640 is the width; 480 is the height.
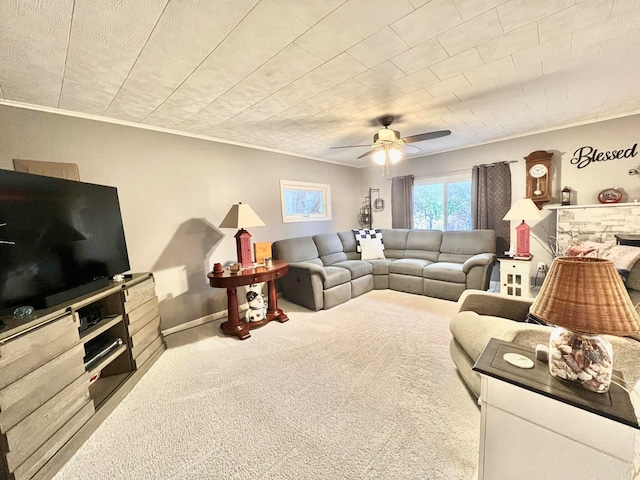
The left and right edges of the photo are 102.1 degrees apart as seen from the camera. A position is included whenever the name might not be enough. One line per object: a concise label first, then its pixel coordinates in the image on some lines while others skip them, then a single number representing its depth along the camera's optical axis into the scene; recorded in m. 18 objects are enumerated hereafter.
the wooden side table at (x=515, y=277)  3.36
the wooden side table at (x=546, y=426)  0.80
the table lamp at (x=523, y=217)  3.23
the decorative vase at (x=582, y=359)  0.87
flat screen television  1.52
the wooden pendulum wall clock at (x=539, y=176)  3.71
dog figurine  3.17
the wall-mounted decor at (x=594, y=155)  3.19
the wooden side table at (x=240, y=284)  2.83
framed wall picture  4.38
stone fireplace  3.08
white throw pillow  4.91
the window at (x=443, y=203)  4.64
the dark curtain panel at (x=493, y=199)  4.09
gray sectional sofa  3.64
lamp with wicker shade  0.82
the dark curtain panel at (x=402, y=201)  5.14
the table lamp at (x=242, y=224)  3.01
